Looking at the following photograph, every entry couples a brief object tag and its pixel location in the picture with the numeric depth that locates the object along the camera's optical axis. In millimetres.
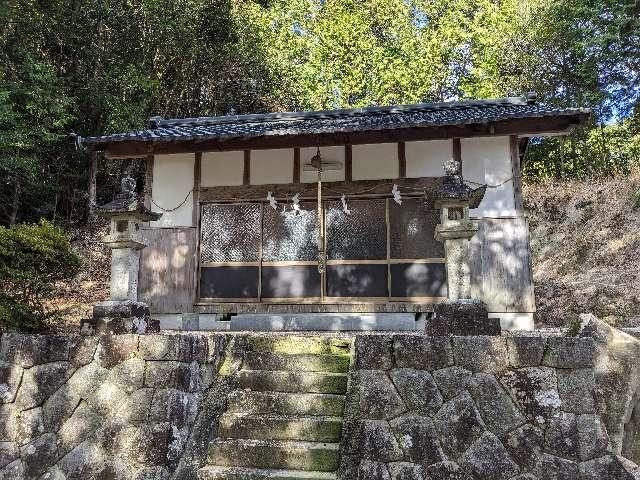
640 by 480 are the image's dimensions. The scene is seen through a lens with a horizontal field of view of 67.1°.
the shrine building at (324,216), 8812
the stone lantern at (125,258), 6492
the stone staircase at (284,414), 4598
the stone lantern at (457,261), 5645
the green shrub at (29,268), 8156
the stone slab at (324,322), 8977
